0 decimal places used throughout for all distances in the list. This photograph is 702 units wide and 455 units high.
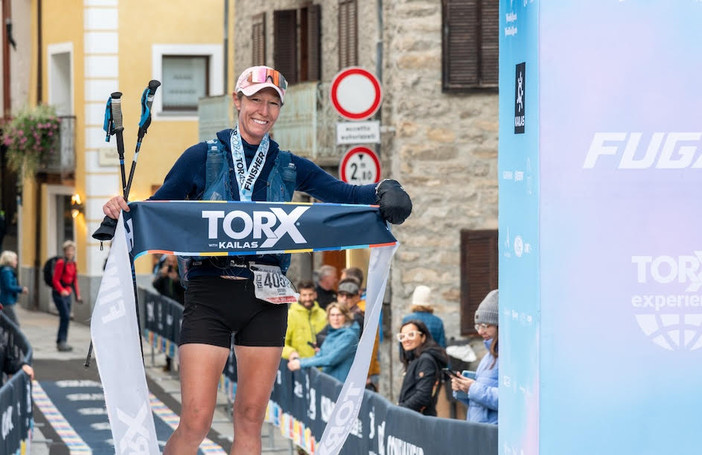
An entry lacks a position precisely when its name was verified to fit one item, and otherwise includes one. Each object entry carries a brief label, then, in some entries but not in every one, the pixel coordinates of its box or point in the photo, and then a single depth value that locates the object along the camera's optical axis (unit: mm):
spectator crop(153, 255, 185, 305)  21703
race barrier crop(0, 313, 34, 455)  11102
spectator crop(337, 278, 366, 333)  13771
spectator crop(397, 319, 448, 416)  10977
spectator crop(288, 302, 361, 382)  12820
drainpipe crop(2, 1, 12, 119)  36938
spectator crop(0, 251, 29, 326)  21562
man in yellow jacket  13969
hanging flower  33594
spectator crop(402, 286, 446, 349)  14195
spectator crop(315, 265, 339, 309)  17125
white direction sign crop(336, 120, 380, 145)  15234
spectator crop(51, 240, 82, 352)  25547
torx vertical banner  5277
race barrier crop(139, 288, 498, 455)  8664
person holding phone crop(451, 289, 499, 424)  9469
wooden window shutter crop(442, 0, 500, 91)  19266
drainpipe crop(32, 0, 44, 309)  34812
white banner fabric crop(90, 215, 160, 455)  5836
